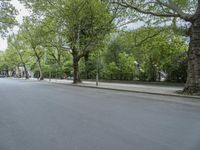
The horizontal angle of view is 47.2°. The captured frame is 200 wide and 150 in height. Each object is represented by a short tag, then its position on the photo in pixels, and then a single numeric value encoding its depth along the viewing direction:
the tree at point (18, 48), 56.38
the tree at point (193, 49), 14.52
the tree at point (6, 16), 22.58
